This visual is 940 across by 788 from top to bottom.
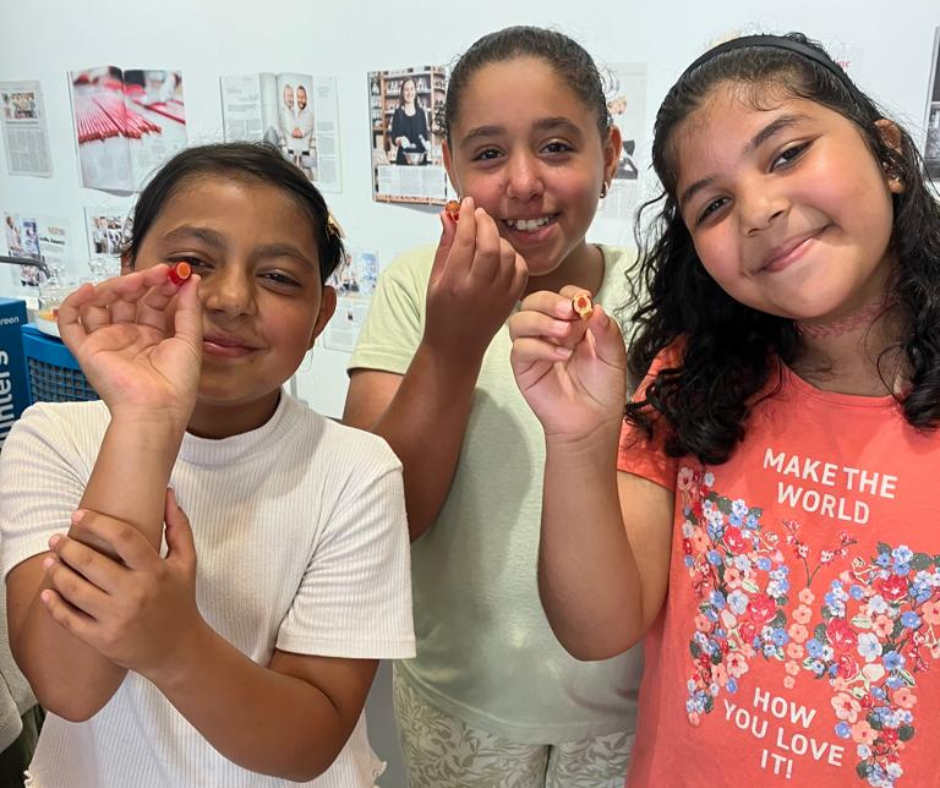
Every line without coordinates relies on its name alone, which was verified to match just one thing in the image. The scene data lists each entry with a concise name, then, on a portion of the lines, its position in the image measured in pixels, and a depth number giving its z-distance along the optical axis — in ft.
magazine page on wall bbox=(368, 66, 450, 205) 5.80
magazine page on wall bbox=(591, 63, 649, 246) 5.10
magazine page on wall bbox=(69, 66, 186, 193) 7.11
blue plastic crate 4.70
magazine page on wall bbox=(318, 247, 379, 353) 6.48
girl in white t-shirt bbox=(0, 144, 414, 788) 2.15
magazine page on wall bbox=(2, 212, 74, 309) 8.28
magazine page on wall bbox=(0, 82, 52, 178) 8.11
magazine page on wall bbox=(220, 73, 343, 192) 6.31
